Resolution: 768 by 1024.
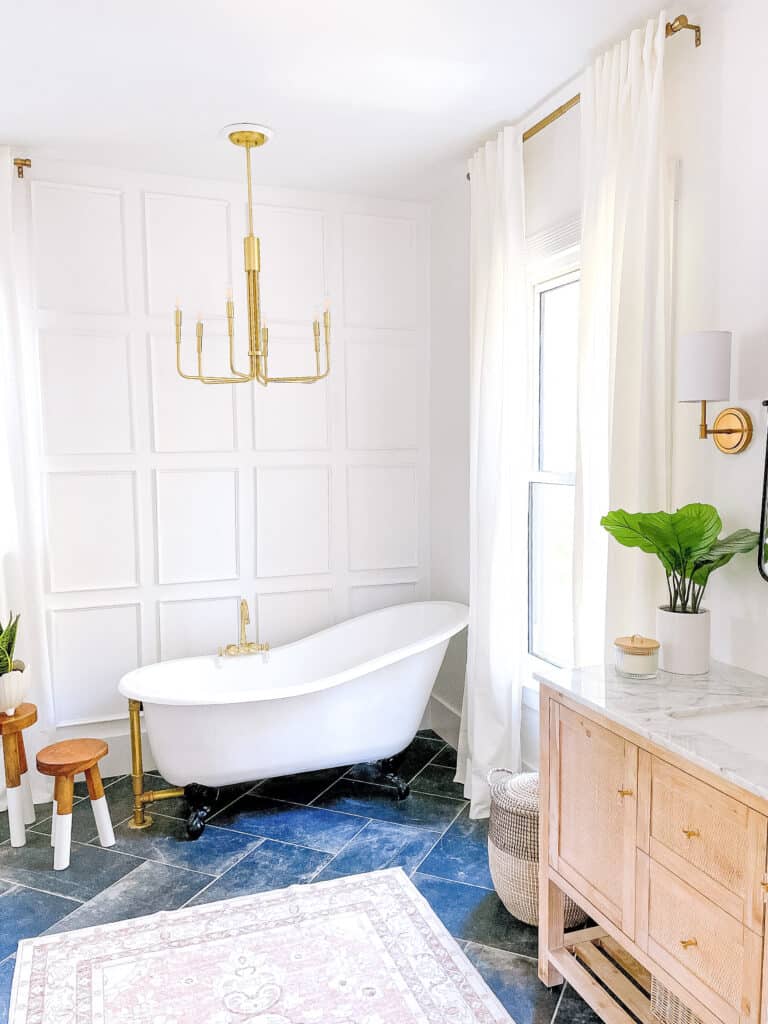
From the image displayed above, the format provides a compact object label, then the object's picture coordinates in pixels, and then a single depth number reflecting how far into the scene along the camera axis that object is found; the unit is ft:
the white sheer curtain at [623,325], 7.40
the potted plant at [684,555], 6.62
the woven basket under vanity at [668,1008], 5.90
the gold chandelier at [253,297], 9.05
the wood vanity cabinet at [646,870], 4.87
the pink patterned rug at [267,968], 6.93
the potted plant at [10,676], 9.89
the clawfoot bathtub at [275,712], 9.73
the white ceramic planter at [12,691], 9.87
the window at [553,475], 10.24
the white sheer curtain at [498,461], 10.02
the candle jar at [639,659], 6.69
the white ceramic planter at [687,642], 6.72
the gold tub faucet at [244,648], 11.80
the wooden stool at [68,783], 9.30
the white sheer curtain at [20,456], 10.62
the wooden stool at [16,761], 9.85
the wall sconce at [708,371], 6.64
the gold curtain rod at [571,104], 7.12
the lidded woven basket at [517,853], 7.84
